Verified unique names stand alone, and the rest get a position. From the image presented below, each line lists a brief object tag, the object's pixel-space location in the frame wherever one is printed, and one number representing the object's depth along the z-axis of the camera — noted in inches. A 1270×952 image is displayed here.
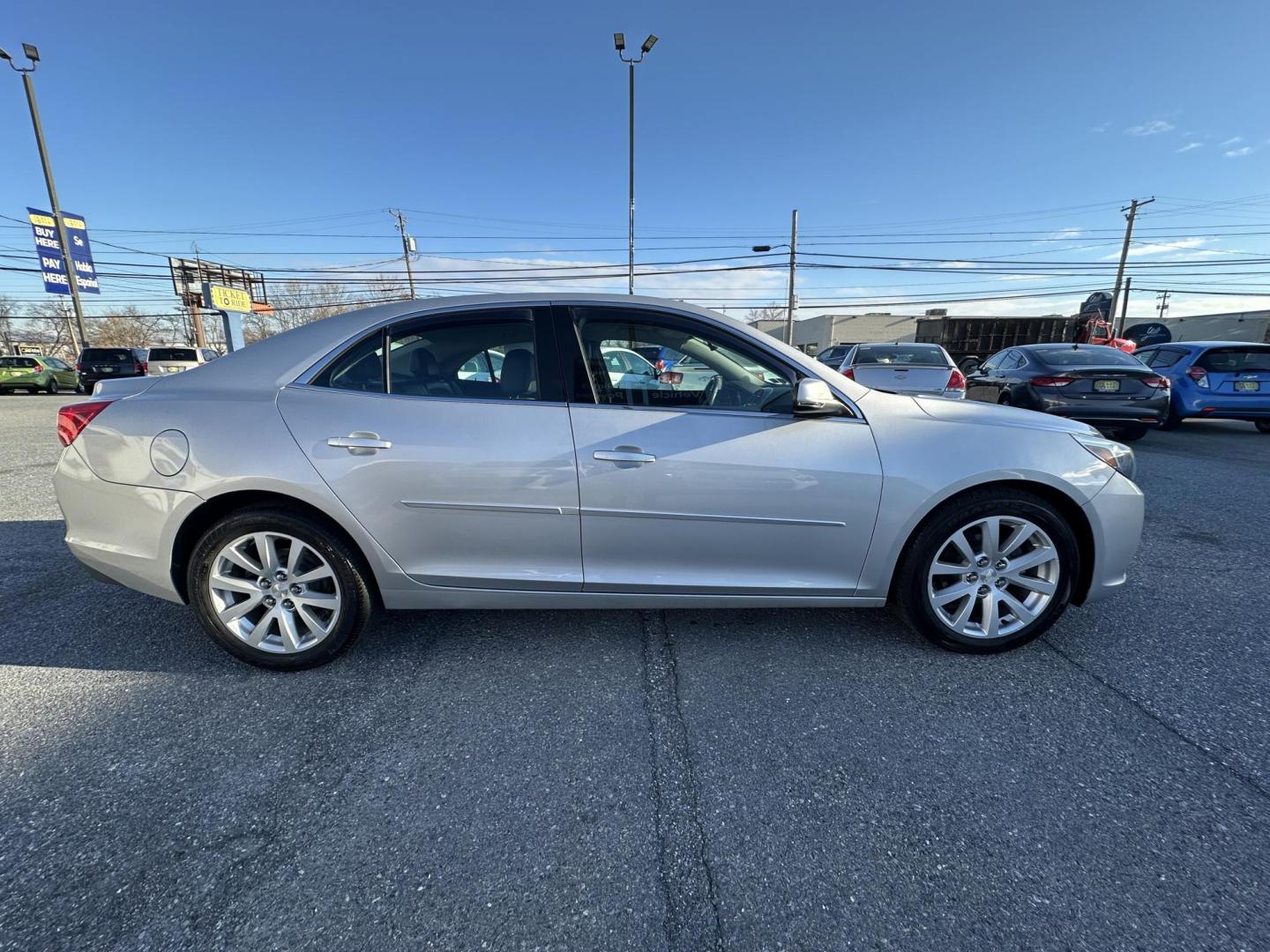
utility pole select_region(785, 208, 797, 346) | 1270.9
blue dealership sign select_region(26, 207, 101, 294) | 772.6
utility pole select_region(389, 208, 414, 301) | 1492.4
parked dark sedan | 283.4
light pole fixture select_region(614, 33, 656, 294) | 583.5
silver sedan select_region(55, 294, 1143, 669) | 90.6
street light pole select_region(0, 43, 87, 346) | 691.4
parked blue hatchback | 323.3
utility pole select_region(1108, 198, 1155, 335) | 1388.4
